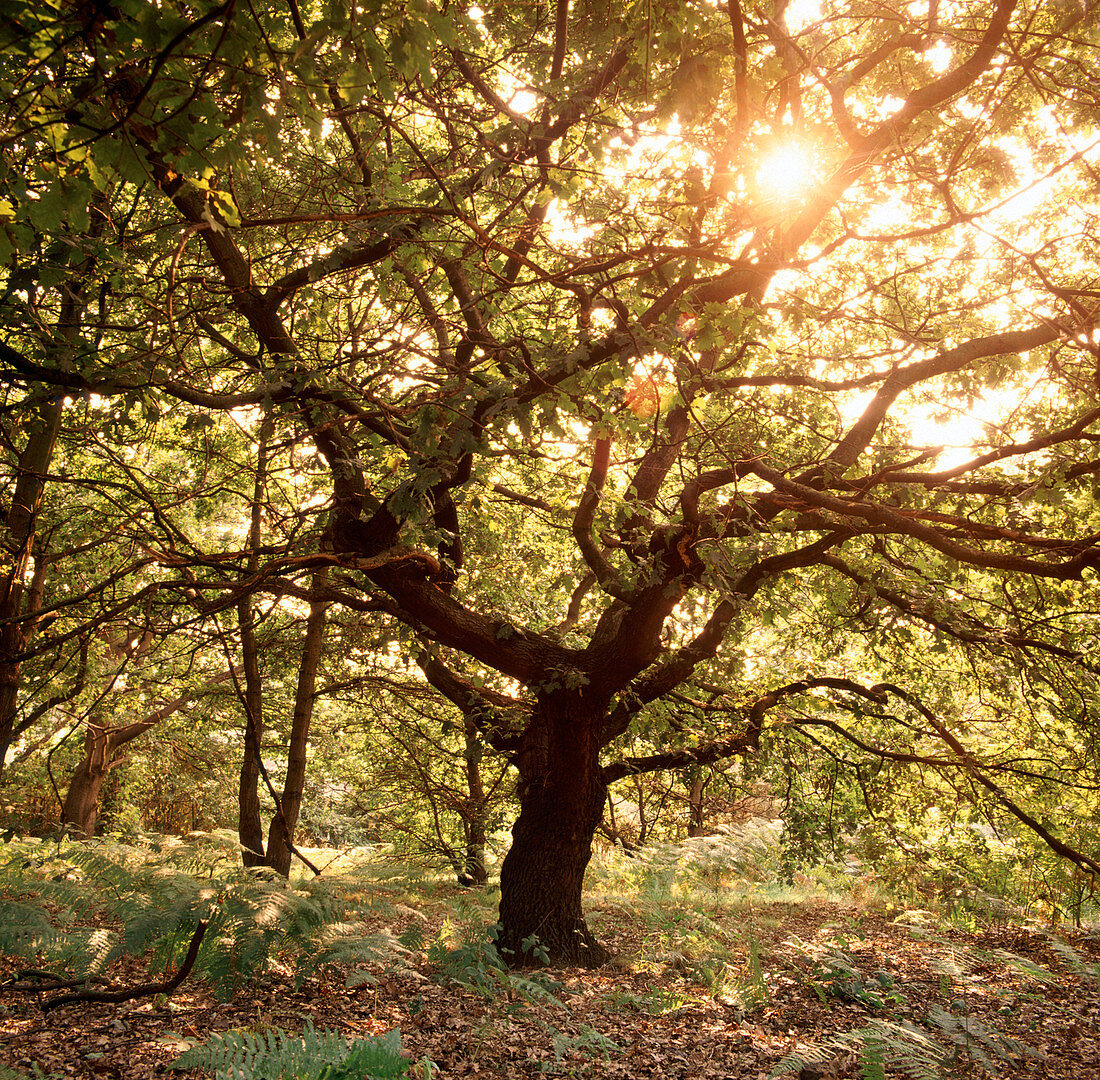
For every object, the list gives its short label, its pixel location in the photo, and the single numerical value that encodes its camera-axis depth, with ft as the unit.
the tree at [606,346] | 9.25
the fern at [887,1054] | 11.53
